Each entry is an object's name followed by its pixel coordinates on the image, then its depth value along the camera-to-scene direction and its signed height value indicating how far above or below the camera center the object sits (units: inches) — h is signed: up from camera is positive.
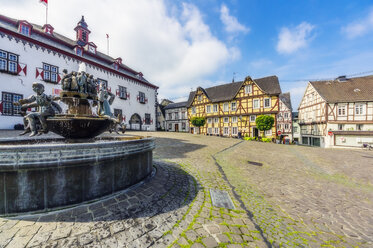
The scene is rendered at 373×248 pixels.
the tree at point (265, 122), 805.9 +4.6
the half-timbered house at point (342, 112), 788.6 +63.0
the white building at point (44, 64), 488.4 +257.0
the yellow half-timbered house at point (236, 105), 880.3 +124.6
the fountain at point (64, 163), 83.3 -25.9
